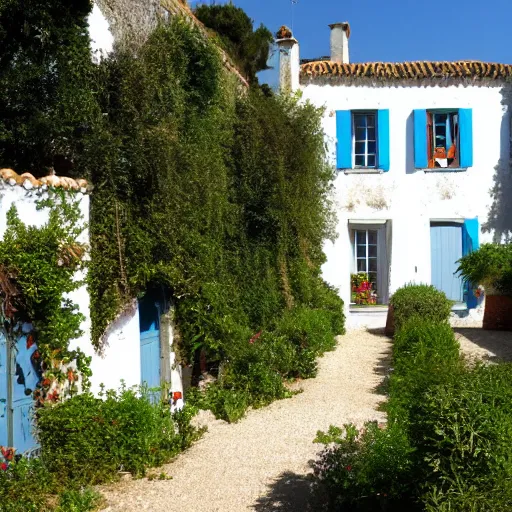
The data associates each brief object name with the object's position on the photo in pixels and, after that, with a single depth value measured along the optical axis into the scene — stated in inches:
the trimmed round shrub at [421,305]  488.1
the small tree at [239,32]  610.2
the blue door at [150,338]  337.3
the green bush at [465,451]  154.6
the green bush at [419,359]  278.0
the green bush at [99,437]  236.7
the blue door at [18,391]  224.5
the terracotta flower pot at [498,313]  511.2
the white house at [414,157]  602.2
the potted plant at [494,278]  500.7
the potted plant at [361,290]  616.4
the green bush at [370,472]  187.8
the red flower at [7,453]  220.8
